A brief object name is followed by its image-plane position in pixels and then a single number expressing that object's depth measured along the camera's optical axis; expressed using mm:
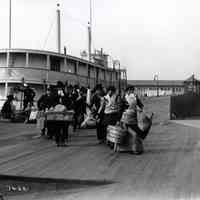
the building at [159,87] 80206
